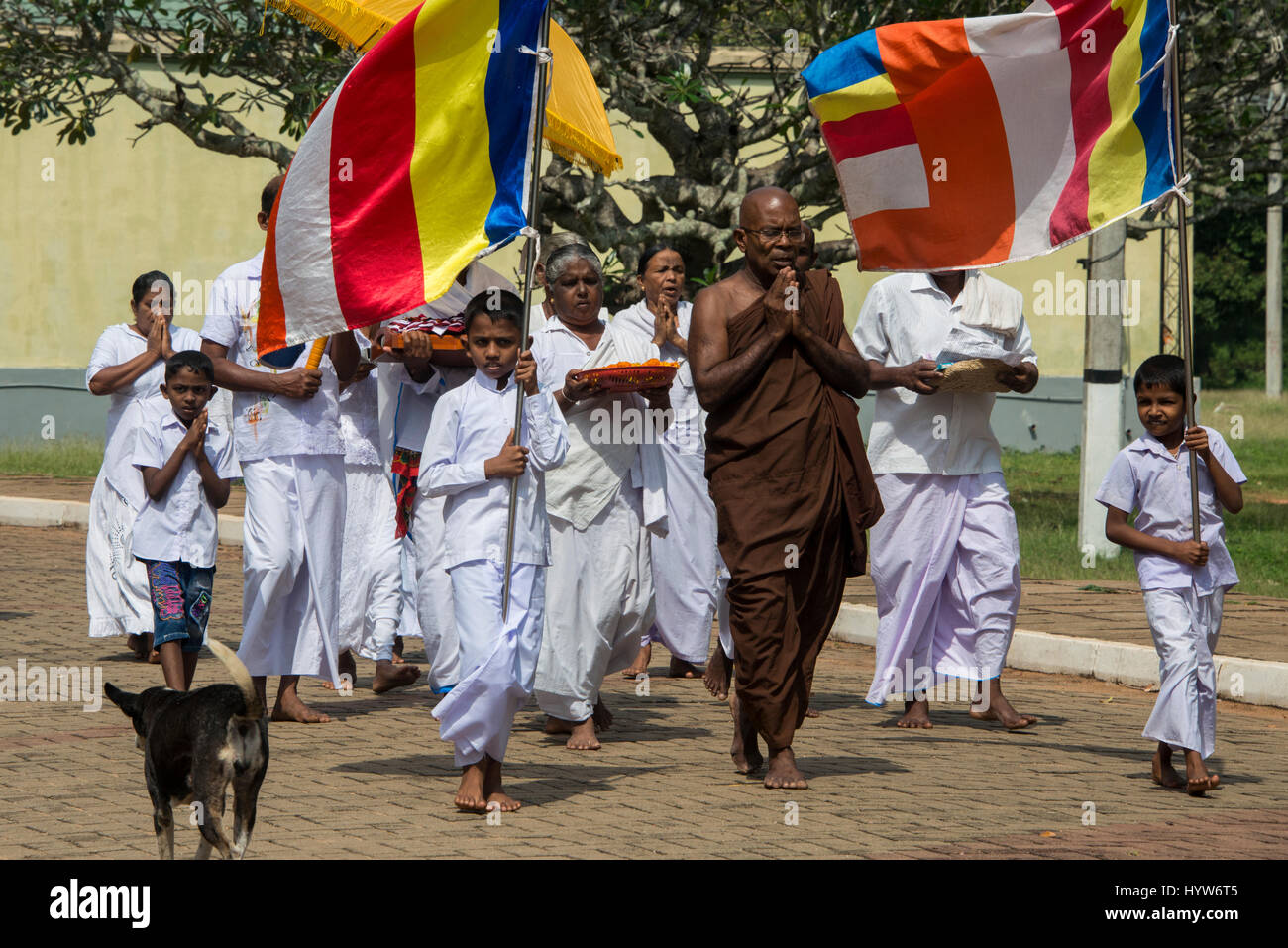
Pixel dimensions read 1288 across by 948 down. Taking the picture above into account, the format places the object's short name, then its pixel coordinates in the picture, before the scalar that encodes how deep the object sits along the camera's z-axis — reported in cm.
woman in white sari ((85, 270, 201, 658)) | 1001
